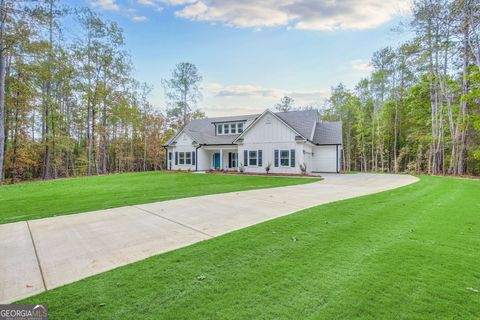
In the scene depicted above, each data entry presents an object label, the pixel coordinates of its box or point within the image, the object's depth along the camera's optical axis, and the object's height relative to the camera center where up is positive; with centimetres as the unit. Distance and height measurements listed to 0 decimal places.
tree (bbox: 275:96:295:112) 4128 +951
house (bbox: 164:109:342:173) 1898 +126
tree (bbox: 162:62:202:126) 3266 +1012
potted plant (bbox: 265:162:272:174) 1914 -67
